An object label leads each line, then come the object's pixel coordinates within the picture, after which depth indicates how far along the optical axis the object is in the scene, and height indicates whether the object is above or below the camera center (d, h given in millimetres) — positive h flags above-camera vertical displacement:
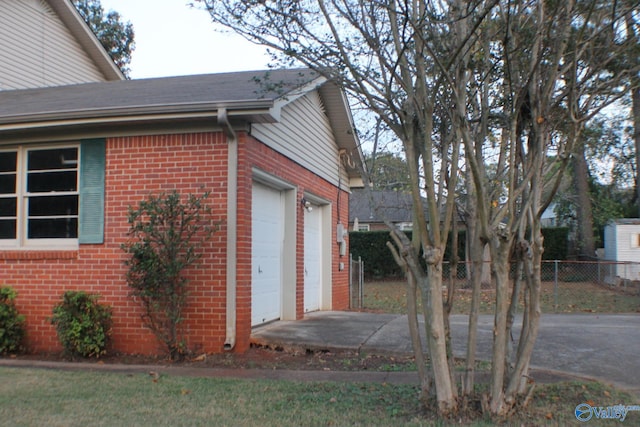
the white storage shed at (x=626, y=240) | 24219 +604
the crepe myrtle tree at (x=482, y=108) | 5070 +1356
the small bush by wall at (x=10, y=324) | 8680 -936
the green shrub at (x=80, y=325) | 8203 -907
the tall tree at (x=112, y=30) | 33312 +13230
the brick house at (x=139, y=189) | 8344 +1072
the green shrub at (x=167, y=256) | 7992 +38
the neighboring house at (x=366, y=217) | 32125 +2428
